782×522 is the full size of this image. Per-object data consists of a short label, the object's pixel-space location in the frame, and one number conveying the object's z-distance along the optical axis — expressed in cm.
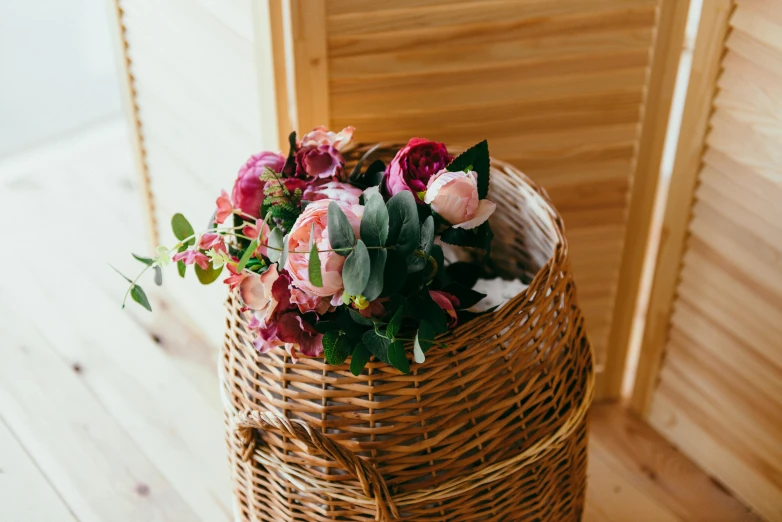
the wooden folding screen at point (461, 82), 108
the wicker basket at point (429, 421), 86
